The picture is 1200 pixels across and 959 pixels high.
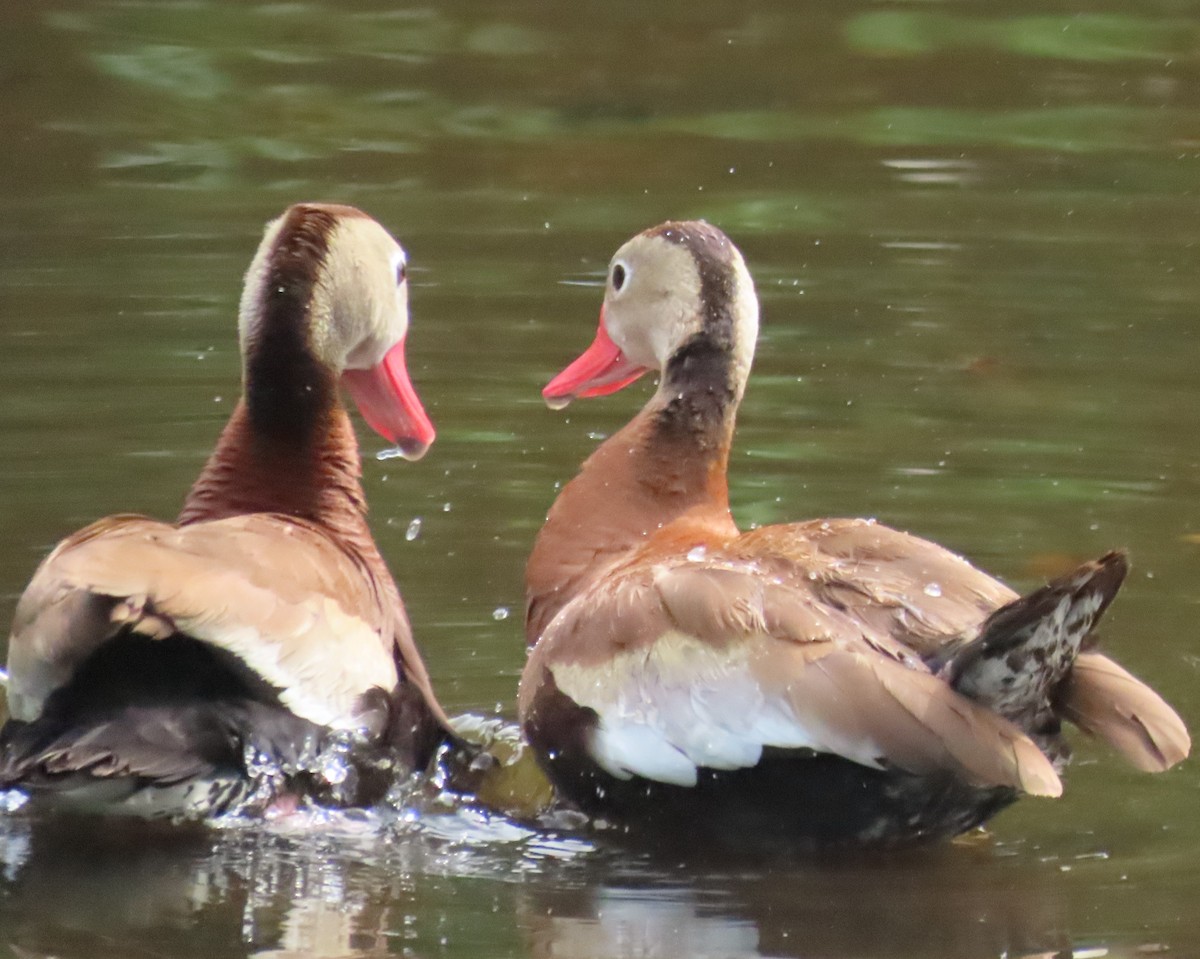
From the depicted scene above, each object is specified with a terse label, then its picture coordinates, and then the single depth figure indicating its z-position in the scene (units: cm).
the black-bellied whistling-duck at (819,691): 968
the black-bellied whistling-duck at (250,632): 1005
